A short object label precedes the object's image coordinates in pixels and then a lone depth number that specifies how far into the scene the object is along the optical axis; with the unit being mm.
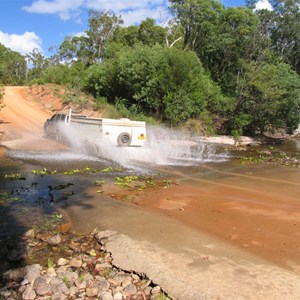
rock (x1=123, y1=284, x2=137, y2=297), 4918
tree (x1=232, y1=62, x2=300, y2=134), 28266
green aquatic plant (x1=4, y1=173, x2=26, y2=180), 11797
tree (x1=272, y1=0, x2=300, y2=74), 47812
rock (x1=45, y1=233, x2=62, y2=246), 6532
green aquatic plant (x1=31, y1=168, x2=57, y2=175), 12653
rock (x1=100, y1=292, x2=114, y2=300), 4804
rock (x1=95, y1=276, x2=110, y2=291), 5008
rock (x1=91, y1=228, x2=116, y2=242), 6749
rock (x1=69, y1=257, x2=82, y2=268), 5660
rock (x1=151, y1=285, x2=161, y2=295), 4904
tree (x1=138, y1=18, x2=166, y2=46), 41156
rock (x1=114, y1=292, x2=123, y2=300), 4828
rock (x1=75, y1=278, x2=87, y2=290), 5059
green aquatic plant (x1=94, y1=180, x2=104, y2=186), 11296
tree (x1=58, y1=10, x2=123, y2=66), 52906
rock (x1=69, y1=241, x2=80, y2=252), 6332
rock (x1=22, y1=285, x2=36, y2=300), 4780
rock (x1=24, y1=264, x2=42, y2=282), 5168
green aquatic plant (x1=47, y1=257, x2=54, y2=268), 5566
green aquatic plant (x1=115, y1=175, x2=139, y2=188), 11289
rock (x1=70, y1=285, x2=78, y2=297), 4918
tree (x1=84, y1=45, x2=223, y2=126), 26047
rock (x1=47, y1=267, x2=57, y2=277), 5303
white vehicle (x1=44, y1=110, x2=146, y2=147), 15781
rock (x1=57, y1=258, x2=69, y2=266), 5680
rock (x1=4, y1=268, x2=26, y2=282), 5207
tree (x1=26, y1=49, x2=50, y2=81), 72338
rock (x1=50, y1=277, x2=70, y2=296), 4926
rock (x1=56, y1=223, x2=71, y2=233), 7184
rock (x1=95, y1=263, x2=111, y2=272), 5547
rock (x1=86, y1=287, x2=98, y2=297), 4901
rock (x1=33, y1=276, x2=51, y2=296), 4890
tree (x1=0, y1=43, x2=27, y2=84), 78850
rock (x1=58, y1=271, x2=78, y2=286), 5141
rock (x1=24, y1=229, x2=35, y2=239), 6801
